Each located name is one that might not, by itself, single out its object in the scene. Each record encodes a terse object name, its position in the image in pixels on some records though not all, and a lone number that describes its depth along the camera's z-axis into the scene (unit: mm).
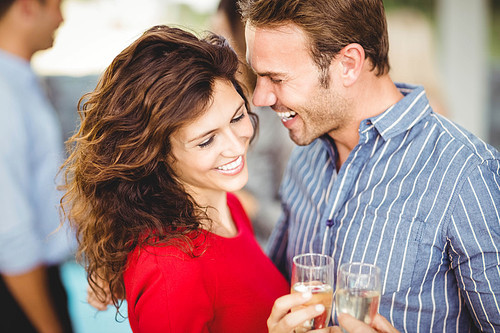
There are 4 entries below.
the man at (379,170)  1492
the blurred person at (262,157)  3076
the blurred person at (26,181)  2547
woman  1462
